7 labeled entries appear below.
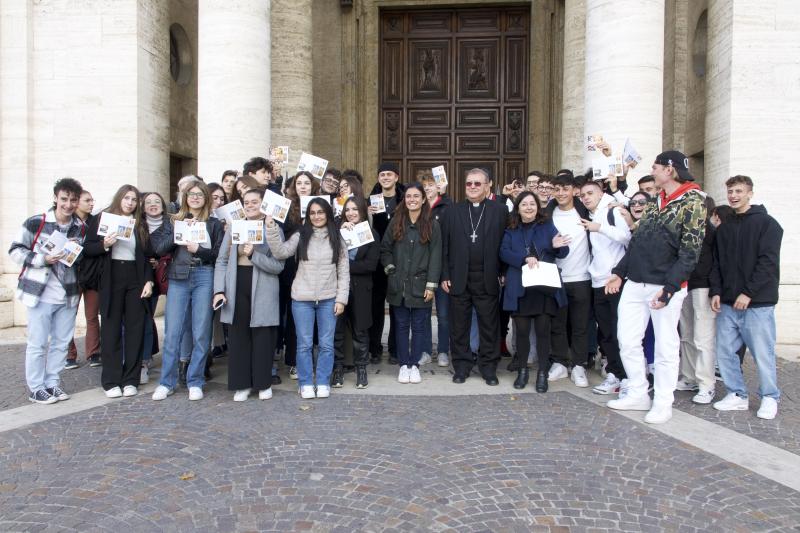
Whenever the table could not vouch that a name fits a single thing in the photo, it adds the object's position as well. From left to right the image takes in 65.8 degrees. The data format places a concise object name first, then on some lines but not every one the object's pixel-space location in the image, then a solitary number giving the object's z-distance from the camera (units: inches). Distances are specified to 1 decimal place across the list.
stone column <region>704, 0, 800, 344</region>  346.9
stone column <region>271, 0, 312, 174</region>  448.8
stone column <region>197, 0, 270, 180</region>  368.2
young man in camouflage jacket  202.4
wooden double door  544.1
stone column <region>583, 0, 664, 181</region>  340.8
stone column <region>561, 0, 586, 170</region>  456.4
